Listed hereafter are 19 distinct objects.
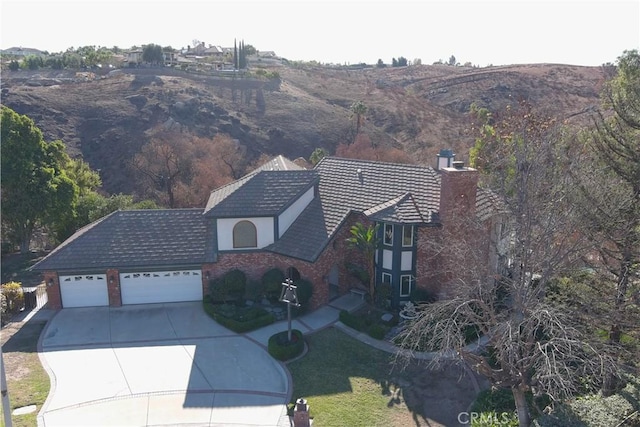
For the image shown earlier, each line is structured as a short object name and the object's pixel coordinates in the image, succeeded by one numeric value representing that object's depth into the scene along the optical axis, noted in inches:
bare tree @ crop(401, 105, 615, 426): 506.0
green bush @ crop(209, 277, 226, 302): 892.6
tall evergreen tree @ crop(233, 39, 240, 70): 3600.9
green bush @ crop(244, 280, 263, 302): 908.6
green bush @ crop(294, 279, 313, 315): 864.3
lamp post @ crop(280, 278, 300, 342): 724.0
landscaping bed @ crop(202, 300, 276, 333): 819.4
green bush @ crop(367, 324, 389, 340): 781.3
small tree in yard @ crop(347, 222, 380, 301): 828.0
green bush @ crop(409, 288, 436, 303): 861.2
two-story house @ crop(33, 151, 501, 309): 857.5
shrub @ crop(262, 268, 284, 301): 891.4
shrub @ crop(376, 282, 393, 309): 856.9
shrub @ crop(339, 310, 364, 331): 816.9
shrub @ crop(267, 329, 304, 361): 727.1
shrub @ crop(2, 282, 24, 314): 869.8
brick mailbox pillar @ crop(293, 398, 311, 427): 565.6
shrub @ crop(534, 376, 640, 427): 486.0
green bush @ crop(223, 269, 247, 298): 892.6
